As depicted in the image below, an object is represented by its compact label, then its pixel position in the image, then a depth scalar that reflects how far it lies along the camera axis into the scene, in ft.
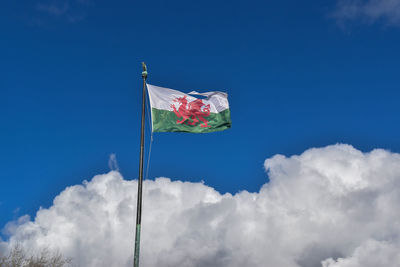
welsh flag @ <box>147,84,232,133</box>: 65.62
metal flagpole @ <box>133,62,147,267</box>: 52.39
